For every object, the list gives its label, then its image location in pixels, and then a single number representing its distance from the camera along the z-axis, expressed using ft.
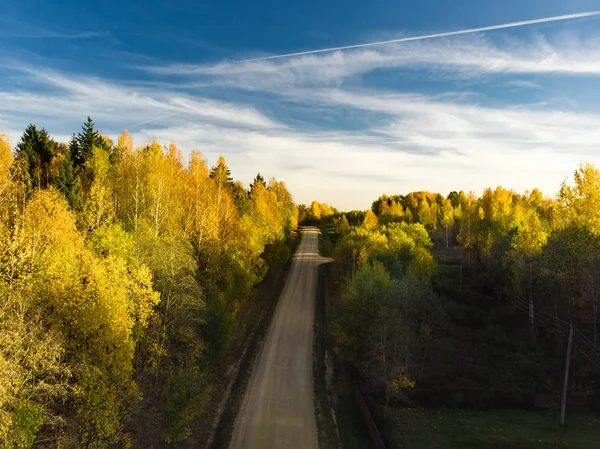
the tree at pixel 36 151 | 140.77
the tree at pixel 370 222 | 238.66
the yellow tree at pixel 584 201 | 101.76
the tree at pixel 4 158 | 95.61
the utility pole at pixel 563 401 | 90.81
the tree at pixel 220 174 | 168.33
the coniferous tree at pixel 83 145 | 163.53
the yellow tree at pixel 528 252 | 136.98
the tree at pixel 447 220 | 308.19
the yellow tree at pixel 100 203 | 103.30
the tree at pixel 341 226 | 342.77
